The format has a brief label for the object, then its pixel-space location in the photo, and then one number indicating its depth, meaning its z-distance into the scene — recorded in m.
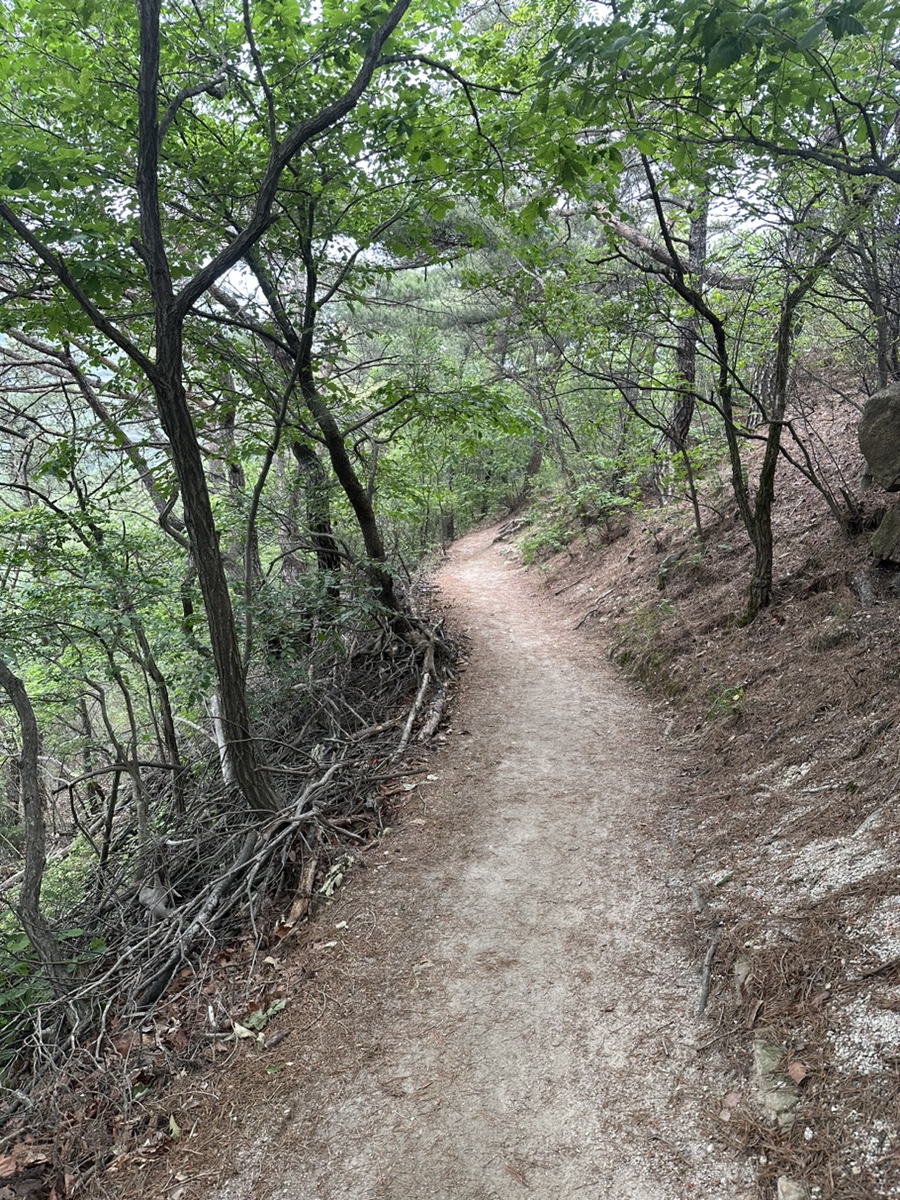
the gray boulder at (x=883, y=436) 5.80
